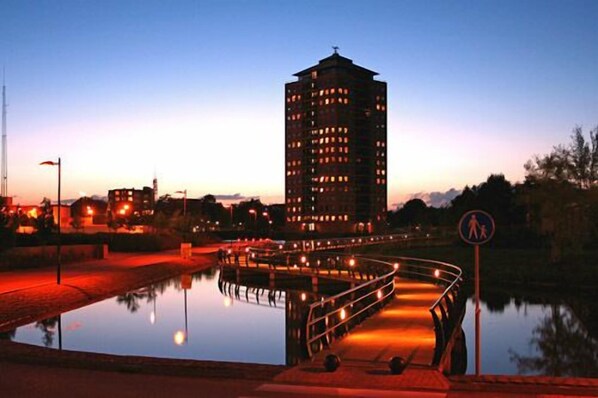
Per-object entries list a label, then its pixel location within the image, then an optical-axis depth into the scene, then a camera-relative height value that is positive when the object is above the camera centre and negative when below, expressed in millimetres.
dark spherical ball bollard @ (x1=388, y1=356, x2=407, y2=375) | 11711 -2654
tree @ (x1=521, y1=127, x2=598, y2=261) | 43781 +1256
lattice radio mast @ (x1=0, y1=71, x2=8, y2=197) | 50738 +4547
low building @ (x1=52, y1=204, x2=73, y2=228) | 84750 -726
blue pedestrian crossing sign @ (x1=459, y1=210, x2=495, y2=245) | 11875 -247
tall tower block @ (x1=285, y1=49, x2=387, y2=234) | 169500 +16652
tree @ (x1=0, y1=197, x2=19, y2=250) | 35938 -963
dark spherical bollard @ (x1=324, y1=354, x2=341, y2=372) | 11977 -2676
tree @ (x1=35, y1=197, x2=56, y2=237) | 55744 -996
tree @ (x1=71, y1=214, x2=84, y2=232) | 75350 -1207
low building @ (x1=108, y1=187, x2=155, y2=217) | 94812 +342
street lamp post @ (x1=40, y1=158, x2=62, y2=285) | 29269 +2149
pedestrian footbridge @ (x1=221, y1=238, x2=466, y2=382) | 13438 -3012
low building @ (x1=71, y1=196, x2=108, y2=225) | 94869 -449
